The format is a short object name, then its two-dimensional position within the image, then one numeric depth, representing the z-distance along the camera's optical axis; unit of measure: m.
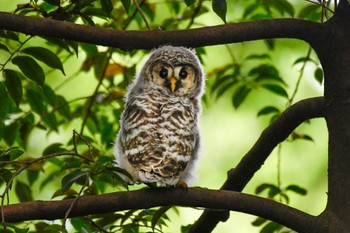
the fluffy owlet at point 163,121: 8.59
